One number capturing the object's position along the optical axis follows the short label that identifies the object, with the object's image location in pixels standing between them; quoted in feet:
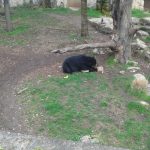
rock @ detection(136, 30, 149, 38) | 42.88
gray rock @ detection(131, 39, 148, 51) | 36.31
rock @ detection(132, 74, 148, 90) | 26.94
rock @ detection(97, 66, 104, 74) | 30.15
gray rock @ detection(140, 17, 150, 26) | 47.05
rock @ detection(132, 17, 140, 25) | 47.30
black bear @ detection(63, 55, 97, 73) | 29.58
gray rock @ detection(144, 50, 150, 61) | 34.49
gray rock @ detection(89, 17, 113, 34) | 43.12
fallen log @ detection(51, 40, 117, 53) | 32.22
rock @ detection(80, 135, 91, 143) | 20.99
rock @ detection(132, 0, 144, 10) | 58.34
